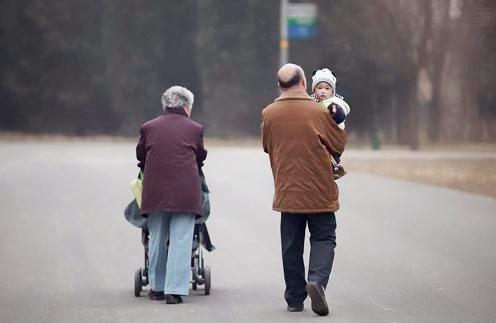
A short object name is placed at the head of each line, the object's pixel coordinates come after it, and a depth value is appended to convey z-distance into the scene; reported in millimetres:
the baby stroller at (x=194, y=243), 20187
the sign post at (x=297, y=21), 74437
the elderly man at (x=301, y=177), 18266
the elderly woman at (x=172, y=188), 19469
